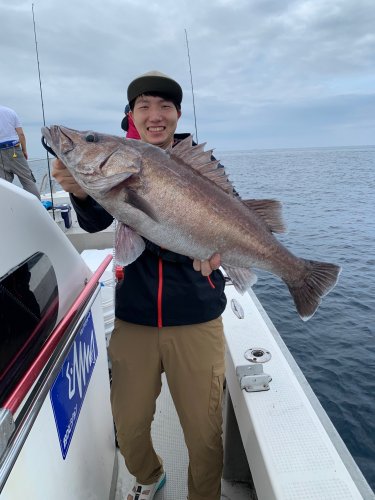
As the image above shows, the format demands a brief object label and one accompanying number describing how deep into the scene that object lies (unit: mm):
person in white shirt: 6098
